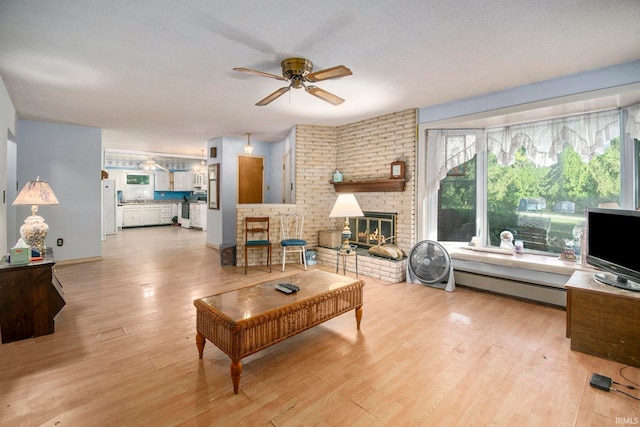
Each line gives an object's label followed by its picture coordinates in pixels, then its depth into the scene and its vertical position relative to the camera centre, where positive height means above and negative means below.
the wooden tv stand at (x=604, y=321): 2.19 -0.85
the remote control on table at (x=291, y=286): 2.46 -0.66
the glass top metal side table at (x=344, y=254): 4.15 -0.64
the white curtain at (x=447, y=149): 4.14 +0.86
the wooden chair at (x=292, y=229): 5.35 -0.36
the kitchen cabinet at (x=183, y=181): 11.26 +1.08
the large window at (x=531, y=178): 3.25 +0.42
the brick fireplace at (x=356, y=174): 4.46 +0.62
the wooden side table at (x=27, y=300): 2.49 -0.80
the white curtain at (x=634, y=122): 2.94 +0.90
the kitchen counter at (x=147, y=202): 10.43 +0.25
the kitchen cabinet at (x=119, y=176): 10.75 +1.19
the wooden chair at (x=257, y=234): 4.82 -0.45
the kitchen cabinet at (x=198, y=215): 10.12 -0.21
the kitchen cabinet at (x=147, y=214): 10.25 -0.19
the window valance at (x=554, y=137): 3.25 +0.89
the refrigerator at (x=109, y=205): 8.22 +0.10
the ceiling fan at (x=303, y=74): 2.45 +1.20
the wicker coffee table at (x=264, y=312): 1.89 -0.74
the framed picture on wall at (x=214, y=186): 6.80 +0.55
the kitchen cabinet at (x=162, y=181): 11.45 +1.08
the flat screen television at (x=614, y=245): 2.29 -0.29
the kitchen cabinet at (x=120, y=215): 9.97 -0.22
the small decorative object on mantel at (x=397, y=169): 4.45 +0.62
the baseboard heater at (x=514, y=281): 3.31 -0.86
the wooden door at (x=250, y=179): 6.92 +0.73
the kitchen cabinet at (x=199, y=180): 10.91 +1.08
